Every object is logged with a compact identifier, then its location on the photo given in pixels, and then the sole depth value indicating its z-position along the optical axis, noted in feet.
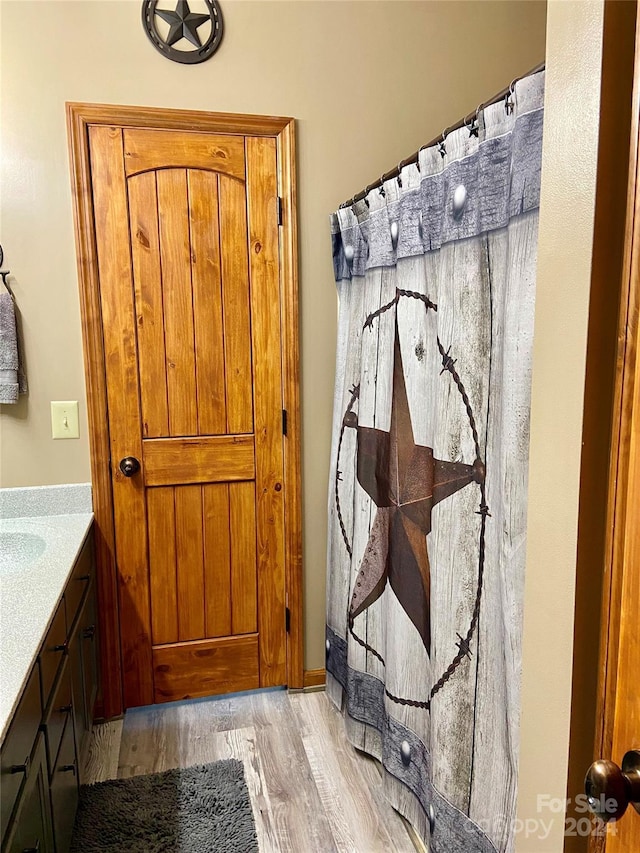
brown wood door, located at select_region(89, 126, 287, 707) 7.22
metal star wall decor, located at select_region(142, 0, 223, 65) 6.86
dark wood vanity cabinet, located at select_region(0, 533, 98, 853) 3.61
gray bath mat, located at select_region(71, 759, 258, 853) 5.82
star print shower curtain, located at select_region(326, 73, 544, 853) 4.11
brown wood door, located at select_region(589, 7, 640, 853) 2.28
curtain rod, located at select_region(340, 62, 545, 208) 3.95
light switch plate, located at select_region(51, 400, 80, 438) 7.22
